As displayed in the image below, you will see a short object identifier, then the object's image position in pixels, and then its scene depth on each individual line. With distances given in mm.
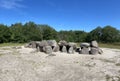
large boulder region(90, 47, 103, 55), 9374
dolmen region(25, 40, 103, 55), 9528
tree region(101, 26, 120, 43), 35164
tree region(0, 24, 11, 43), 22124
